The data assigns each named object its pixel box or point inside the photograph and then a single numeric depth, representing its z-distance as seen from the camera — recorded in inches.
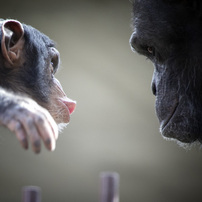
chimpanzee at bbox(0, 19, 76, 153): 181.5
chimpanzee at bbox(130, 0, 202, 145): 168.6
